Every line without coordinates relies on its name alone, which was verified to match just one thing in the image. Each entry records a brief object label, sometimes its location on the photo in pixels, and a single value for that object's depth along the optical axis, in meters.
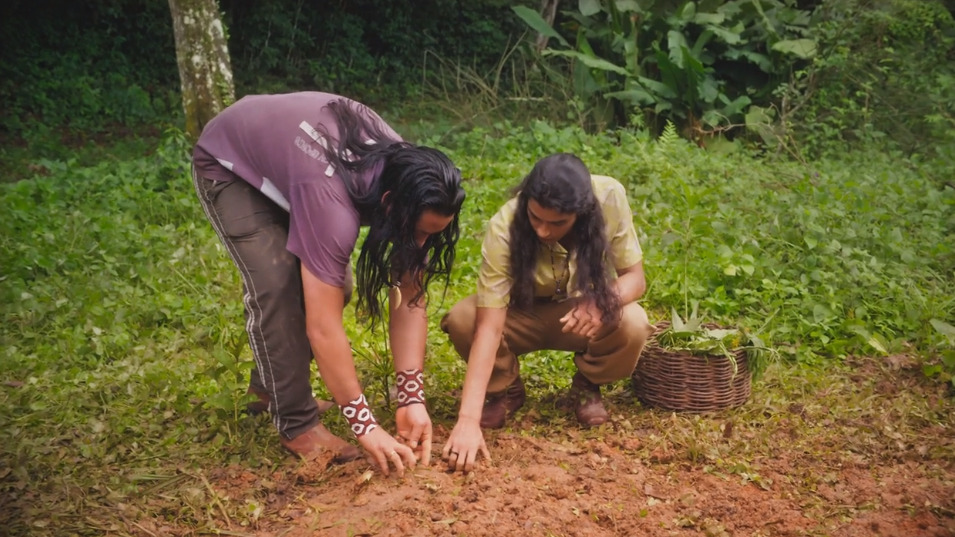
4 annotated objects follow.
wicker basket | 3.38
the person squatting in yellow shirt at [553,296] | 2.82
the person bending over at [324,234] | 2.47
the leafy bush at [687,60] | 7.83
